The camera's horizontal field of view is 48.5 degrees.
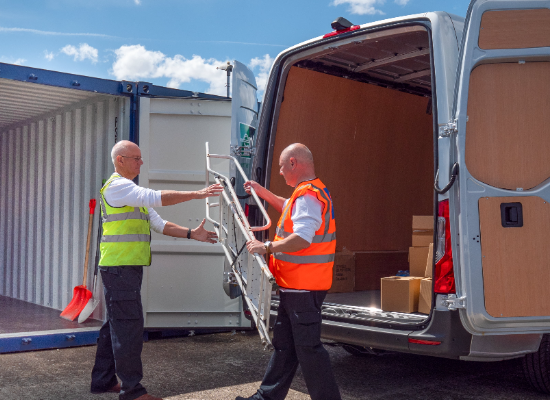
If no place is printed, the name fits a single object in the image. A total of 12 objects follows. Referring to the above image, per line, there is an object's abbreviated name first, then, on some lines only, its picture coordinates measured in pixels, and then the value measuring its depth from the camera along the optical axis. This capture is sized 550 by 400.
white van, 3.11
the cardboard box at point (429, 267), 3.83
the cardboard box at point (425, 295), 3.75
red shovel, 6.23
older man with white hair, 3.58
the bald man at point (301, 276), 3.18
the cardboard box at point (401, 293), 3.85
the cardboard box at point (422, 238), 4.28
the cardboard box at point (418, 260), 4.25
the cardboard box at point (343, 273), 5.41
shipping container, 5.51
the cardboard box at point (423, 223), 4.30
